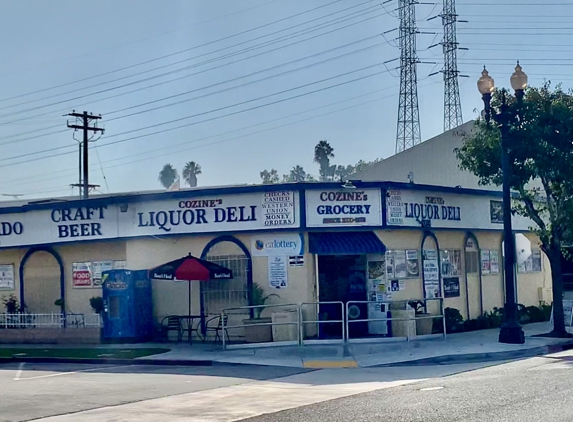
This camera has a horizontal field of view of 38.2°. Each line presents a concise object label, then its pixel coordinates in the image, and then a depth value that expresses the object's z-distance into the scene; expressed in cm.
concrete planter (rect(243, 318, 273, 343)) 2233
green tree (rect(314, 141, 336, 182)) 11875
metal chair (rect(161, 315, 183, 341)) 2439
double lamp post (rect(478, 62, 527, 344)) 2177
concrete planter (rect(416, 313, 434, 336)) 2359
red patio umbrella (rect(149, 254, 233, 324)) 2242
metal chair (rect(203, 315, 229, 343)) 2361
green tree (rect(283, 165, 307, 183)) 10994
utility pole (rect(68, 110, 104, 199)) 4553
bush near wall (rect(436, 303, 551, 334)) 2544
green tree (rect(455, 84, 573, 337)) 2300
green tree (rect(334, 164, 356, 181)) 12431
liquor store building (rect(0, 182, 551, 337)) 2353
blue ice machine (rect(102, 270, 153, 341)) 2423
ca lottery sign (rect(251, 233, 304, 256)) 2347
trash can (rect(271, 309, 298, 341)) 2211
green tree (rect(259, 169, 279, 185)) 11731
